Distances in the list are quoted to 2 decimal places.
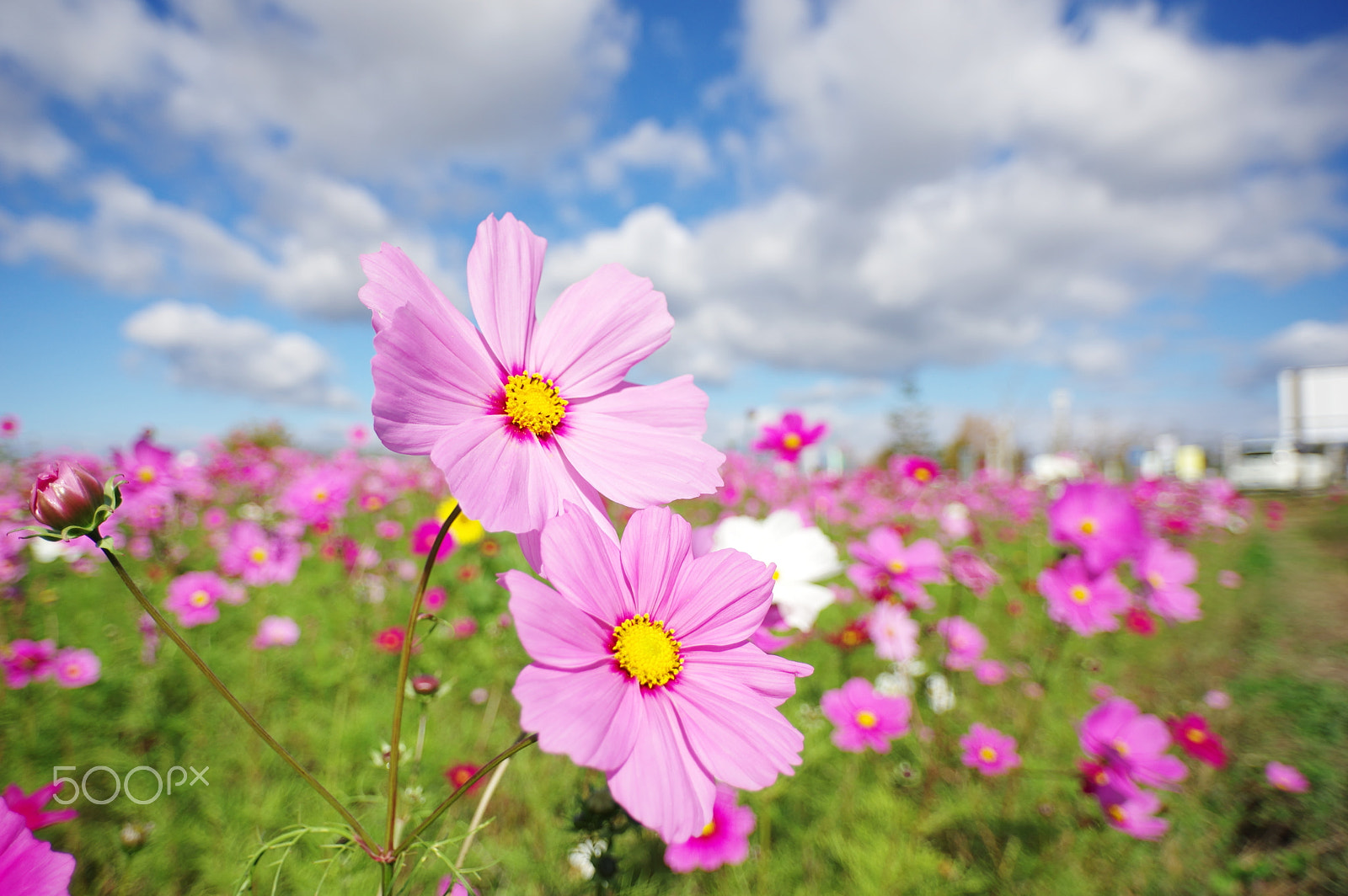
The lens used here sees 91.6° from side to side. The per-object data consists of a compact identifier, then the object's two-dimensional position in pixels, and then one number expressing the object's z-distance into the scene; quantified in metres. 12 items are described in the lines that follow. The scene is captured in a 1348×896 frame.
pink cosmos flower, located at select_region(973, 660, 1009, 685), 1.59
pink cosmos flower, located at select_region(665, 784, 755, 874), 0.30
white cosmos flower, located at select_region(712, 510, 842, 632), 0.26
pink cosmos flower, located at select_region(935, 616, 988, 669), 1.36
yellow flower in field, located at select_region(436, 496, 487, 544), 1.23
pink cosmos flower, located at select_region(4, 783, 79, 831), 0.18
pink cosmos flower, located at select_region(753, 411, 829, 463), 1.37
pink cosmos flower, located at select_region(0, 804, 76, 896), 0.11
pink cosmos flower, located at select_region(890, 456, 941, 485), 1.52
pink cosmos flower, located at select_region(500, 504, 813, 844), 0.10
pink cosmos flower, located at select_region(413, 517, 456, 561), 1.52
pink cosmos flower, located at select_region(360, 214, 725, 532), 0.11
